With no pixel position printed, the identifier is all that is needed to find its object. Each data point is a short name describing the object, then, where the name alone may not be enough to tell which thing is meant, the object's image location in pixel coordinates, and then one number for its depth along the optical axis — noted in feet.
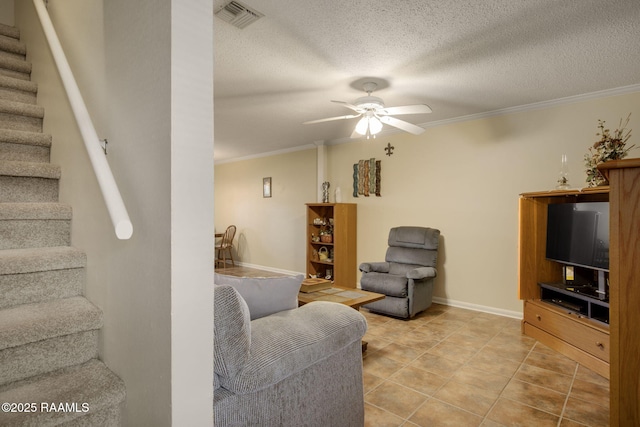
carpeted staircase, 3.51
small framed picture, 22.52
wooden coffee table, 9.34
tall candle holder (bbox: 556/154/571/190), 10.54
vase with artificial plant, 9.09
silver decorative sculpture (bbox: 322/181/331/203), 18.58
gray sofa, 4.00
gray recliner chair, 12.56
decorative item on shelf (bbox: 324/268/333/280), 18.15
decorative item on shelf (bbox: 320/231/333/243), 17.92
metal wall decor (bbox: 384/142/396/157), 16.56
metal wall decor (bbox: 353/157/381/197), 17.10
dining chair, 23.46
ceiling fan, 9.72
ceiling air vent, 6.79
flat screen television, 9.25
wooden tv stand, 9.23
